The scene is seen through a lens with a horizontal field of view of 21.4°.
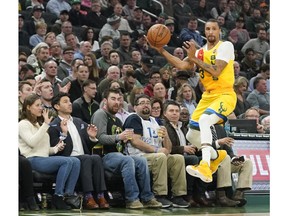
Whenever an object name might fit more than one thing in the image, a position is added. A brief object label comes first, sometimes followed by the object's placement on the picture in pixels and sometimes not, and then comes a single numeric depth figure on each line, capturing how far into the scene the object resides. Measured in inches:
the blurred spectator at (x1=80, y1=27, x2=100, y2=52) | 638.3
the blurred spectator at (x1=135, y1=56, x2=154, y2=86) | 610.9
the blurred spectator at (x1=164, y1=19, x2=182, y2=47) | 745.0
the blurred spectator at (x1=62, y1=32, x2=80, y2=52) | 608.1
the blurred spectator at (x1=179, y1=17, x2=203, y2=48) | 754.8
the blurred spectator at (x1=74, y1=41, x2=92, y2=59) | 596.1
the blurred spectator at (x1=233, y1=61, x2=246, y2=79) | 671.4
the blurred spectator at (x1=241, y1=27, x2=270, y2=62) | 778.8
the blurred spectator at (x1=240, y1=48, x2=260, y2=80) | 742.5
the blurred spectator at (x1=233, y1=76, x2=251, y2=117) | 583.2
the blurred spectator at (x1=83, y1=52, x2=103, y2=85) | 546.0
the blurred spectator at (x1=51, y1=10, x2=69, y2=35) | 625.0
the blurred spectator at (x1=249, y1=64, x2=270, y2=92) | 678.6
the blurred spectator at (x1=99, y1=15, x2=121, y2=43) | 676.1
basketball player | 394.6
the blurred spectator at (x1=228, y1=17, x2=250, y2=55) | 800.9
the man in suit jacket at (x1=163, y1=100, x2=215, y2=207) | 446.9
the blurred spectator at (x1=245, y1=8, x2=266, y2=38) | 843.6
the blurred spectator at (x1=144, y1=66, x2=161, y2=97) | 566.3
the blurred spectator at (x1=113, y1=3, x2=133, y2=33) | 706.2
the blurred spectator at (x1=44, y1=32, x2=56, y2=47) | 577.3
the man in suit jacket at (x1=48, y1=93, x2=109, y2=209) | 392.8
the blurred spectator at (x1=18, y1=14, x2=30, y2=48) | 597.3
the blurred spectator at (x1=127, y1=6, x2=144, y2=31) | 733.0
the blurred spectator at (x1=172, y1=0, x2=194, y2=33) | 787.4
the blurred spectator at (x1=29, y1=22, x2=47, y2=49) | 596.4
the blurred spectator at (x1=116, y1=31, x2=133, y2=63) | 650.2
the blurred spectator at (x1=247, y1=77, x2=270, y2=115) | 627.2
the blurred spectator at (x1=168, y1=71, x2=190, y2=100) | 577.0
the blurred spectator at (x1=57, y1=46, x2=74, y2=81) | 544.7
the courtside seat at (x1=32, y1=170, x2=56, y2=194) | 382.6
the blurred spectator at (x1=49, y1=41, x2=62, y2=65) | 565.6
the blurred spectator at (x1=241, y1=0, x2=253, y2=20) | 873.6
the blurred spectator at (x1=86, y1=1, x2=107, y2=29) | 693.3
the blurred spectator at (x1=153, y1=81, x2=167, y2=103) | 525.0
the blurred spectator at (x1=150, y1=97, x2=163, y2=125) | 465.4
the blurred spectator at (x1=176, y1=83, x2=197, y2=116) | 536.1
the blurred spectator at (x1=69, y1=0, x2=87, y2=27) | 677.9
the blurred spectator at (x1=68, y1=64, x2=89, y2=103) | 499.2
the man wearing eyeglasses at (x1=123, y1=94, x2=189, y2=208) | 420.5
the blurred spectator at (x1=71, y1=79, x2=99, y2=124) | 450.3
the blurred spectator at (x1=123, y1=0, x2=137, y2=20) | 744.3
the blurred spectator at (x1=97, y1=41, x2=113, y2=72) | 591.2
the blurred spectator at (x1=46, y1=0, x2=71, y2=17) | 667.4
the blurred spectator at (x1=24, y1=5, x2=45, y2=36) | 613.9
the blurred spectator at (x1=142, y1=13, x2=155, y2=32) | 745.0
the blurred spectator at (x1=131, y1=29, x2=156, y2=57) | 697.6
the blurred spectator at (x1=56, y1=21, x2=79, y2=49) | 616.4
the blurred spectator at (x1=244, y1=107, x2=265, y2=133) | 541.3
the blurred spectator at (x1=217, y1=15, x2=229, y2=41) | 798.5
